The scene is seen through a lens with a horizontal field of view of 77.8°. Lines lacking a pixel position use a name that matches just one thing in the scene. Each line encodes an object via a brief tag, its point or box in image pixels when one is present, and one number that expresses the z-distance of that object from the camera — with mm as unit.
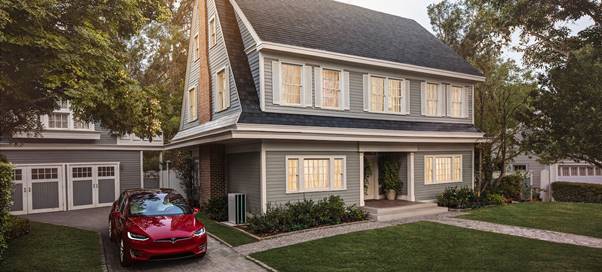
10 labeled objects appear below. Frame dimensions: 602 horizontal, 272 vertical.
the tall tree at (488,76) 19297
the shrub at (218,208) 14648
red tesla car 8258
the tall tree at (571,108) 7148
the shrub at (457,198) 16734
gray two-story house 13547
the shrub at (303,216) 12000
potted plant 16859
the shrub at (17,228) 10805
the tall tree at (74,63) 8469
